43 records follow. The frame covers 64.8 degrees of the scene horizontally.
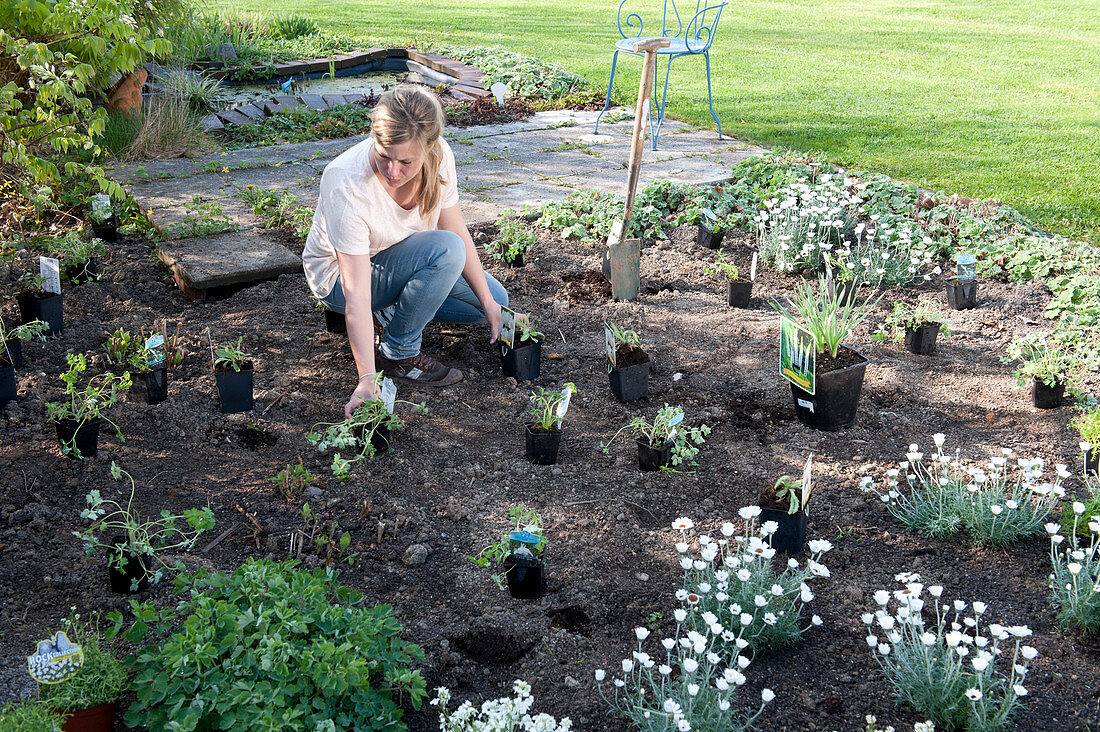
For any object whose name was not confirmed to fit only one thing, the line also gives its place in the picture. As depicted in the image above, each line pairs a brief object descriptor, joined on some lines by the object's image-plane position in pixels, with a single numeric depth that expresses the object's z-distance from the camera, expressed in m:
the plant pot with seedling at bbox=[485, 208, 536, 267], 4.62
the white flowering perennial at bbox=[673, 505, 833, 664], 2.17
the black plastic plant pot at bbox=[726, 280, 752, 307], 4.23
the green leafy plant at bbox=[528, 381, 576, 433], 3.00
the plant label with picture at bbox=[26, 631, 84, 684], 1.86
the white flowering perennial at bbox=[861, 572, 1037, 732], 1.91
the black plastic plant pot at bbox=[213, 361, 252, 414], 3.23
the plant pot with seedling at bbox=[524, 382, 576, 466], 3.01
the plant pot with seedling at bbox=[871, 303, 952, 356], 3.72
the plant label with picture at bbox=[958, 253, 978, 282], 4.11
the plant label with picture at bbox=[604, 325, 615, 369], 3.39
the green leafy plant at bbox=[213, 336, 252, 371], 3.20
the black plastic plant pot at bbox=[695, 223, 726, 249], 4.78
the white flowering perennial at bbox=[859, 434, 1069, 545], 2.53
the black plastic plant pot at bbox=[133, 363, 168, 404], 3.28
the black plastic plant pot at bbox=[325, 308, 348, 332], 3.94
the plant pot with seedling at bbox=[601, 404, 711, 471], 2.96
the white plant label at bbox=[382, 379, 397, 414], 3.04
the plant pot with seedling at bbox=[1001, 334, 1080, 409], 3.22
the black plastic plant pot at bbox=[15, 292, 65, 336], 3.75
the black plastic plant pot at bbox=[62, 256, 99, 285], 4.33
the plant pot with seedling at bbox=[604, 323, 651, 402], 3.39
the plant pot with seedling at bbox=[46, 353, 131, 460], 2.88
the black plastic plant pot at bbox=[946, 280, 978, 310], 4.12
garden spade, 3.99
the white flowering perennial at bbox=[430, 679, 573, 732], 1.85
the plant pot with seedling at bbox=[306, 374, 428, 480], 2.94
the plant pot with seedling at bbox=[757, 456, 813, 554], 2.52
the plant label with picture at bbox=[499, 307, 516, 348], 3.53
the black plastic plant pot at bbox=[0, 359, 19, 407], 3.16
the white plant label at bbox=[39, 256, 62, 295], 3.80
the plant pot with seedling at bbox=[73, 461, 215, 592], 2.30
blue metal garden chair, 6.31
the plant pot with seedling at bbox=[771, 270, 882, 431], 3.11
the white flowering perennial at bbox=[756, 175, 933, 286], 4.32
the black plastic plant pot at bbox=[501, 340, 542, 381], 3.55
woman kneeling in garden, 3.07
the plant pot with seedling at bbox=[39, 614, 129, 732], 1.90
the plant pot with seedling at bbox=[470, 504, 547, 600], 2.36
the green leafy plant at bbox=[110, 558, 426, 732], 1.80
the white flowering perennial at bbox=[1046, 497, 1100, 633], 2.18
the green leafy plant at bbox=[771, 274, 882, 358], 3.15
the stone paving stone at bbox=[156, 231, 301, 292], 4.28
